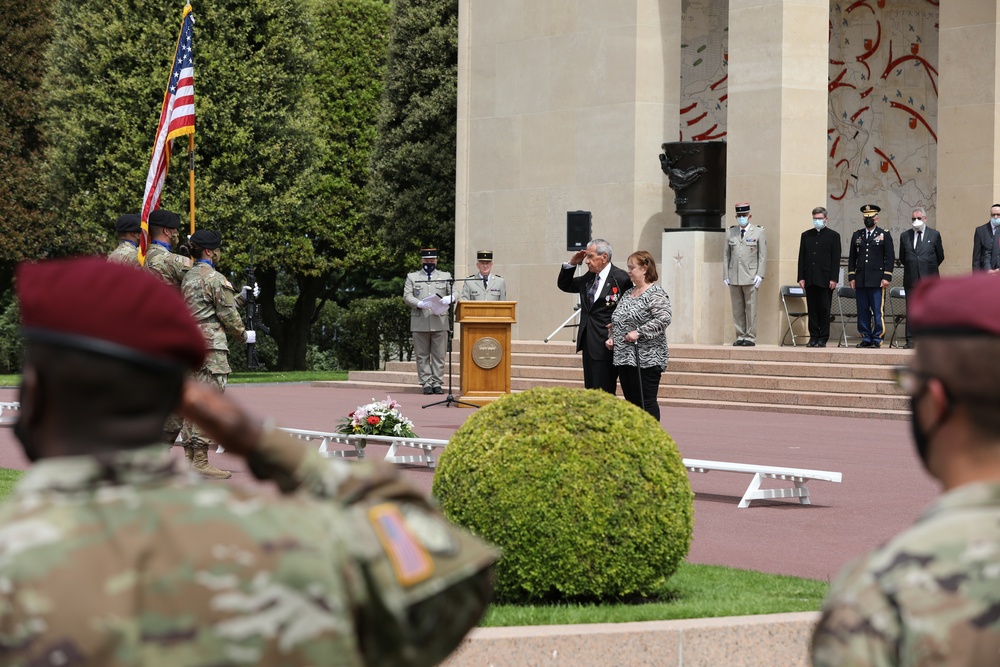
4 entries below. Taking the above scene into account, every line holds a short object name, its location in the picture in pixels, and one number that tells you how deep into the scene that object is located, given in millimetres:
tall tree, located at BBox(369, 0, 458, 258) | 38125
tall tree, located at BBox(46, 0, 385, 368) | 33219
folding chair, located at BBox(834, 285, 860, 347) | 27425
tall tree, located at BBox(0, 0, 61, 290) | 37750
